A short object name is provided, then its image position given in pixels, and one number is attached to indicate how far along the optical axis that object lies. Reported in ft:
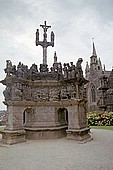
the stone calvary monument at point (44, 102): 34.63
